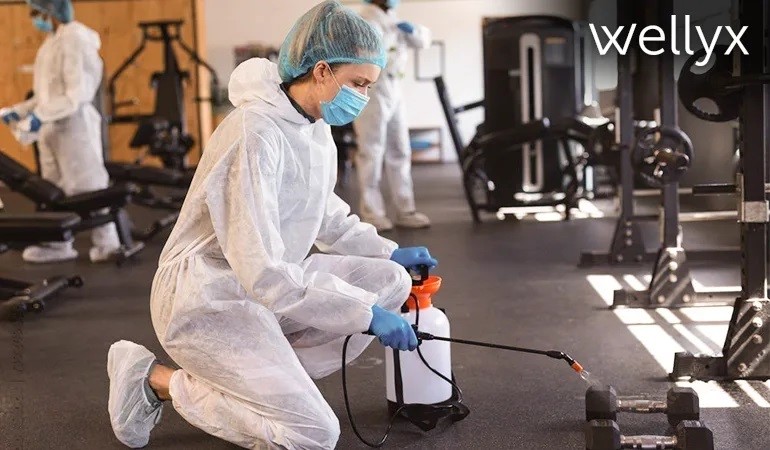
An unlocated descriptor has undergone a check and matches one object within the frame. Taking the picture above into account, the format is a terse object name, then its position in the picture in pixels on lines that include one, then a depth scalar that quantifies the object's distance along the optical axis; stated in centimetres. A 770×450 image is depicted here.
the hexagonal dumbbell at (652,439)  213
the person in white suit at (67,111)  524
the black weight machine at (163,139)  622
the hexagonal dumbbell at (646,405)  238
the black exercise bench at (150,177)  616
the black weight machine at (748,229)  269
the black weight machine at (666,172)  374
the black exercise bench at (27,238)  411
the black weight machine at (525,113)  655
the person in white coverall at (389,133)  589
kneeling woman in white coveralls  211
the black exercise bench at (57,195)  506
